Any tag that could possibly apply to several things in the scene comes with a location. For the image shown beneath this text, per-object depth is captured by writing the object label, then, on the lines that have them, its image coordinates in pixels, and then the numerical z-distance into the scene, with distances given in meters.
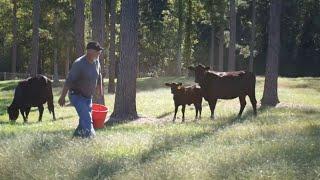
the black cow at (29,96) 22.36
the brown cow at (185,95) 21.83
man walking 12.99
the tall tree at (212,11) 53.81
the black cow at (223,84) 21.19
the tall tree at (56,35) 56.71
